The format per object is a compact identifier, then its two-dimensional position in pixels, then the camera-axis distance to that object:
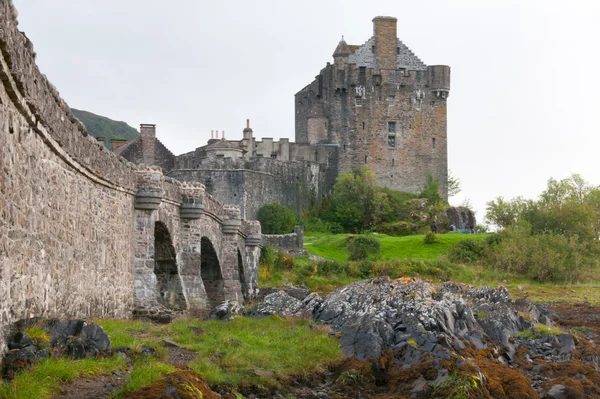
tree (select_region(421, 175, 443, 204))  82.59
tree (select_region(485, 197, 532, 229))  75.00
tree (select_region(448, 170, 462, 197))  88.19
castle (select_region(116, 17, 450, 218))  83.38
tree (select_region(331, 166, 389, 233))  77.19
